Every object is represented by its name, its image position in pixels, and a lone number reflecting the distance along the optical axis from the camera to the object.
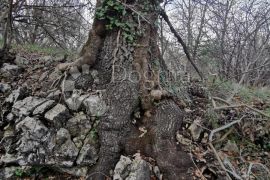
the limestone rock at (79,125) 2.37
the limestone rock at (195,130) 2.42
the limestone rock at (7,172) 2.21
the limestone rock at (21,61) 3.33
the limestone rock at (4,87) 2.86
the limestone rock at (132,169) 2.06
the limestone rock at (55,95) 2.57
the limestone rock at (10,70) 3.09
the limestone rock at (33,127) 2.31
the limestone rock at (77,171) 2.23
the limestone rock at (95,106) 2.40
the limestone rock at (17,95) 2.64
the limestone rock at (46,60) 3.28
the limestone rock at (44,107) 2.43
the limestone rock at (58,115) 2.37
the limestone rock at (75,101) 2.47
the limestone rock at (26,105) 2.48
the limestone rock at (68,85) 2.59
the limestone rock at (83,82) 2.61
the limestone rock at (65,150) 2.23
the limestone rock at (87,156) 2.24
